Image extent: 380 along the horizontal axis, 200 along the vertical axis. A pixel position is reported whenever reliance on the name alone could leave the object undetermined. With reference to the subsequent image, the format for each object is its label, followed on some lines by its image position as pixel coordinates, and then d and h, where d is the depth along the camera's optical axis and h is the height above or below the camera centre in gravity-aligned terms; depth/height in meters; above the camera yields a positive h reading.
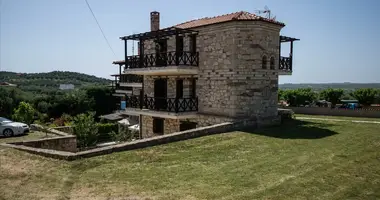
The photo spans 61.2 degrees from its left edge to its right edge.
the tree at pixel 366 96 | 32.62 -0.81
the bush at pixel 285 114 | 20.30 -1.71
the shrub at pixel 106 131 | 29.99 -4.34
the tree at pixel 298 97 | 35.91 -1.11
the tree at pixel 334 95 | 34.06 -0.79
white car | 18.14 -2.45
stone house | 17.56 +1.05
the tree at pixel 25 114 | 24.27 -2.16
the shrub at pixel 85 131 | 22.31 -3.15
